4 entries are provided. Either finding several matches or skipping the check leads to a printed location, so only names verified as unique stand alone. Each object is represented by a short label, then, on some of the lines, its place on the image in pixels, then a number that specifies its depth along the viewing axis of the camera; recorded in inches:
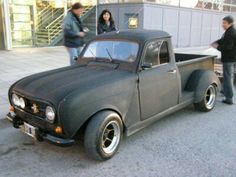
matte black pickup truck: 136.4
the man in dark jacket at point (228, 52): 228.5
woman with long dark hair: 276.4
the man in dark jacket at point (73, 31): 239.8
